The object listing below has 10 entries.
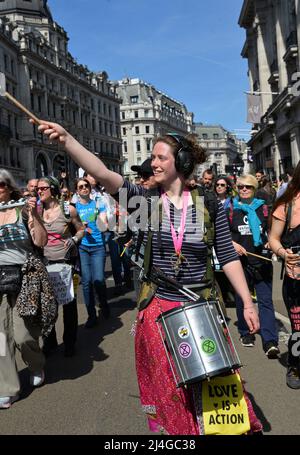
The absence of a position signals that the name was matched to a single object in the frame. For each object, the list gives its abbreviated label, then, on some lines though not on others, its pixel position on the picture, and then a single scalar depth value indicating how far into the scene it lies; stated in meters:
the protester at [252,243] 5.27
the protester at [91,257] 6.67
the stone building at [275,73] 26.79
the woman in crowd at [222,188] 6.93
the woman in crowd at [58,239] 5.45
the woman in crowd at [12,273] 4.11
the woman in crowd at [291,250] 3.93
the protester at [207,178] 8.18
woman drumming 2.50
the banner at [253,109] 26.03
